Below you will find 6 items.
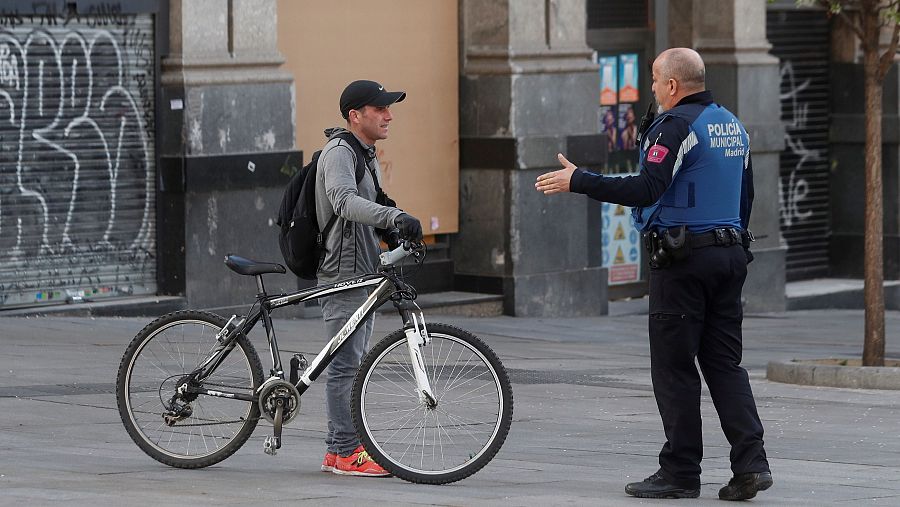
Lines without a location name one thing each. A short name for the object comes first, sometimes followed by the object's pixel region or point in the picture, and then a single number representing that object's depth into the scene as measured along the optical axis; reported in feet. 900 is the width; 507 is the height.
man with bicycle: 48.19
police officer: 45.55
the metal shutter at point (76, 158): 85.30
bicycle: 46.37
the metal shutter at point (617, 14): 116.88
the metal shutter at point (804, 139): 130.72
